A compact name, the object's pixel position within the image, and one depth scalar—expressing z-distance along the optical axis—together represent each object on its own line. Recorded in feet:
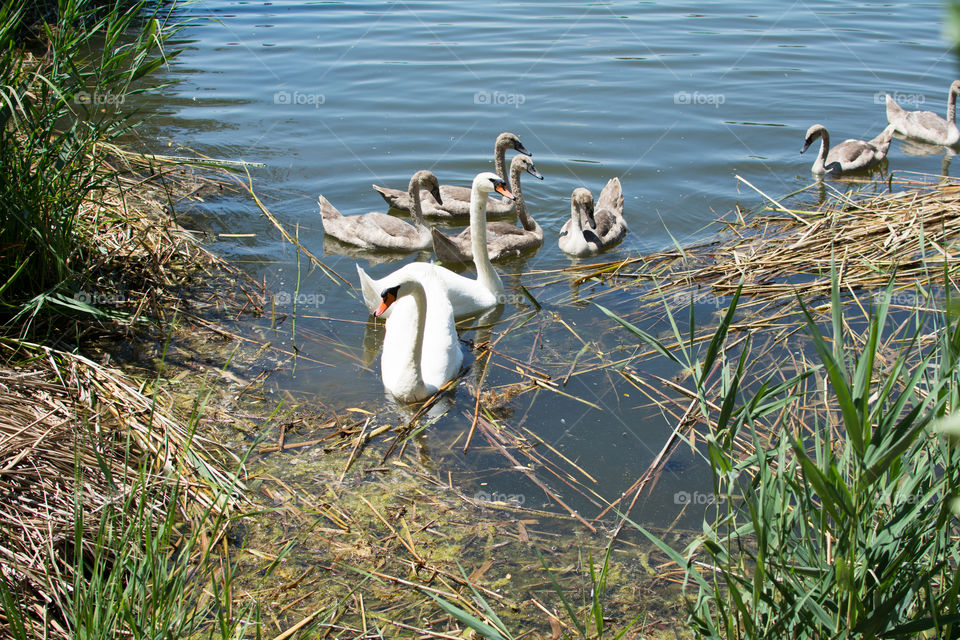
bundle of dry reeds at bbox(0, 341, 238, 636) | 10.91
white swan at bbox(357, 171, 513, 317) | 22.07
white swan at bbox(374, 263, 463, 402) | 17.30
